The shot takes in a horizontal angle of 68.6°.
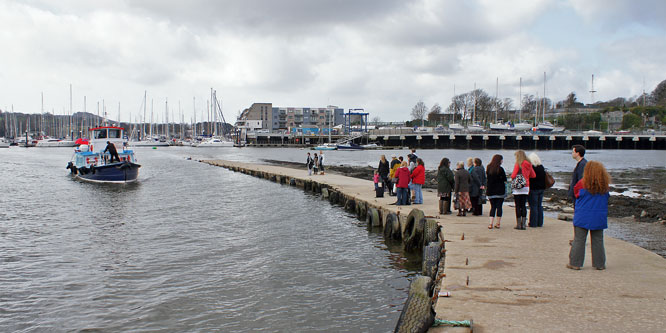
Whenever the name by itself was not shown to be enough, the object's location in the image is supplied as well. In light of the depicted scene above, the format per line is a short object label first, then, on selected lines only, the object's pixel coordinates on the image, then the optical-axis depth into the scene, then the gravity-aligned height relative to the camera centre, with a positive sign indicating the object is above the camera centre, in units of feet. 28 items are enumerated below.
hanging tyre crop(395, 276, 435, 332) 19.25 -7.00
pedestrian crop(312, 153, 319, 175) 115.65 -5.54
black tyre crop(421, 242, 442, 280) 31.71 -7.79
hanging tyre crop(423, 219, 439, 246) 41.11 -7.55
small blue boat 115.24 -5.25
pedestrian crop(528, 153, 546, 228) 39.17 -3.75
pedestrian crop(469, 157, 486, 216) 47.60 -4.25
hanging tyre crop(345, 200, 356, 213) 68.90 -9.21
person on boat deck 115.85 -2.67
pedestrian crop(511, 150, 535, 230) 37.97 -2.56
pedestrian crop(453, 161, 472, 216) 46.96 -4.49
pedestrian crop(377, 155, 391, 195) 64.69 -3.73
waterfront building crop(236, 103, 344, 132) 638.12 +22.11
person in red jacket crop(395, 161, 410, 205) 54.95 -4.65
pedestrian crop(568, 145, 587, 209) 30.35 -1.45
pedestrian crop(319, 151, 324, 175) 115.28 -5.47
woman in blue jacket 26.37 -3.85
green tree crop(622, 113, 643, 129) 481.46 +22.90
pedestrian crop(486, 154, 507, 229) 39.45 -3.40
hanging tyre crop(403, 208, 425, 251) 44.09 -8.15
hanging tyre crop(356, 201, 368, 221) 63.05 -9.02
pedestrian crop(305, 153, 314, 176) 112.36 -5.27
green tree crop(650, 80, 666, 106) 534.37 +56.33
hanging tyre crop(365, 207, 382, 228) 55.36 -8.74
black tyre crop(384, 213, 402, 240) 48.91 -8.60
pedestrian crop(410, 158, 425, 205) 56.28 -4.44
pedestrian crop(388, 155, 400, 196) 64.03 -3.21
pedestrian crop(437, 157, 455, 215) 48.01 -4.06
